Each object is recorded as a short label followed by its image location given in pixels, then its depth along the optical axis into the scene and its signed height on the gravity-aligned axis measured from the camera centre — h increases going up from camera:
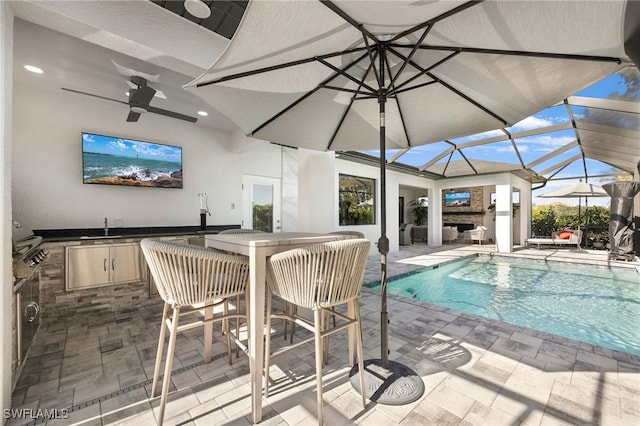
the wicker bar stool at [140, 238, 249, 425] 1.49 -0.41
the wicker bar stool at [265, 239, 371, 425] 1.45 -0.41
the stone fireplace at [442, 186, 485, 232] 11.99 -0.14
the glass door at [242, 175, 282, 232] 5.63 +0.15
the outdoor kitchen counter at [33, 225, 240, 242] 3.48 -0.35
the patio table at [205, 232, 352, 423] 1.50 -0.57
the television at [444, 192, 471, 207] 12.42 +0.55
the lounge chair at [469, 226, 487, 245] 9.97 -0.92
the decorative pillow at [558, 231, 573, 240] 8.96 -0.87
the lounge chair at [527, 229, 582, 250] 8.54 -0.99
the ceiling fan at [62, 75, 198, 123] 3.06 +1.36
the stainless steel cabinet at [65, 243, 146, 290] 3.21 -0.73
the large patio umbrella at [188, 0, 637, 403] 1.27 +0.94
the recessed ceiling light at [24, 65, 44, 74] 2.95 +1.64
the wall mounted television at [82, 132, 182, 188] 3.81 +0.76
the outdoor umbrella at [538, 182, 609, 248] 7.99 +0.60
